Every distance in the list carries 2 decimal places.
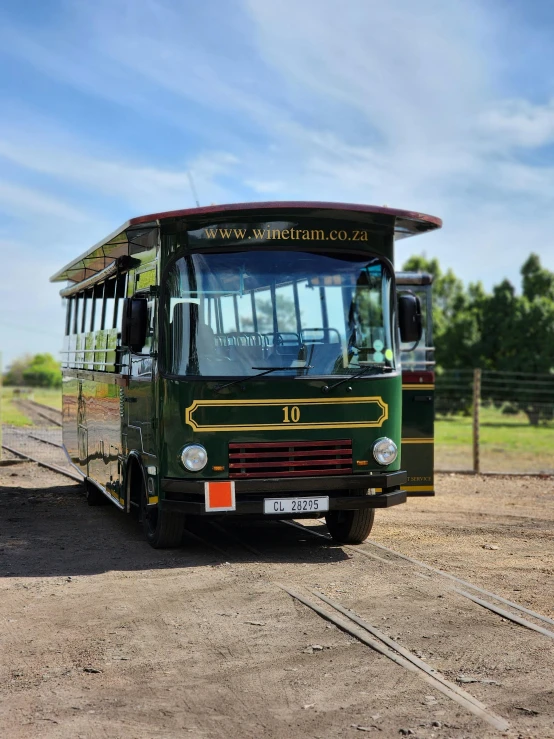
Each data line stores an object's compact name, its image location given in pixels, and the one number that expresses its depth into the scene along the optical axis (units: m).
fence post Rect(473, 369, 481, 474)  20.27
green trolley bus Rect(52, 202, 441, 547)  10.03
